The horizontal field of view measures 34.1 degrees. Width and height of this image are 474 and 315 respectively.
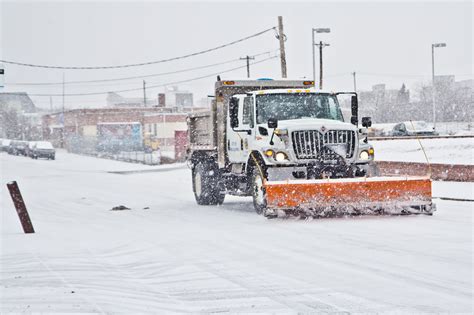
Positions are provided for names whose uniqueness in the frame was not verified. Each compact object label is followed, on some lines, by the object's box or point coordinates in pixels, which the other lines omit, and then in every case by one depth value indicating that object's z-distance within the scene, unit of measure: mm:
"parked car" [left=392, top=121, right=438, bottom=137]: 52300
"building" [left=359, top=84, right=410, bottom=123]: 104250
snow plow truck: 14227
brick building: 89375
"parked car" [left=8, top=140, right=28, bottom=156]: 71562
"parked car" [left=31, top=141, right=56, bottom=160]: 64625
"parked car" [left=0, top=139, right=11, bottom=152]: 78456
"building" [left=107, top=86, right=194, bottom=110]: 143500
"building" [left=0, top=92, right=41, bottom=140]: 122375
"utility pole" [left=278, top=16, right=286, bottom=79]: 36219
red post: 13625
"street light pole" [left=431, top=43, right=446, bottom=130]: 59094
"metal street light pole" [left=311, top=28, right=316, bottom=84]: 48509
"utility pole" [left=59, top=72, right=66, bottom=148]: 105188
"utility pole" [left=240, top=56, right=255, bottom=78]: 59372
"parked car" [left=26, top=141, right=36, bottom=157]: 67081
